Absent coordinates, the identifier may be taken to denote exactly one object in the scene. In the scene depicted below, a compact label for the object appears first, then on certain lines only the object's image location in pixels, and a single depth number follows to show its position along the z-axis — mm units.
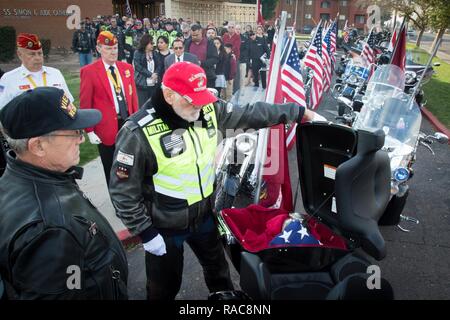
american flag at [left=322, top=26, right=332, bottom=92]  8023
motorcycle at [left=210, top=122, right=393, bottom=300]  1829
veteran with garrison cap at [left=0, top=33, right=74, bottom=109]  3723
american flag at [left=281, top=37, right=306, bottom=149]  4336
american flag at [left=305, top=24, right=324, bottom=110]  6914
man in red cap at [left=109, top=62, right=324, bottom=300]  2102
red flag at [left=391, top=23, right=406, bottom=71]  5000
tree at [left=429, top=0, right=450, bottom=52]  16500
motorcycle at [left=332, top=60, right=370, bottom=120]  5565
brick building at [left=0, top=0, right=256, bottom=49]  20625
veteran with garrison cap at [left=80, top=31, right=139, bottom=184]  3980
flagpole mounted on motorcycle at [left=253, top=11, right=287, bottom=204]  3369
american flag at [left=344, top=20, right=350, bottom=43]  24109
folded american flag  2207
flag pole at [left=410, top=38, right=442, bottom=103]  4771
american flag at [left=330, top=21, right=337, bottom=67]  10673
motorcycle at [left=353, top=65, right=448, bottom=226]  3688
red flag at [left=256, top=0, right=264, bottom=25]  7963
